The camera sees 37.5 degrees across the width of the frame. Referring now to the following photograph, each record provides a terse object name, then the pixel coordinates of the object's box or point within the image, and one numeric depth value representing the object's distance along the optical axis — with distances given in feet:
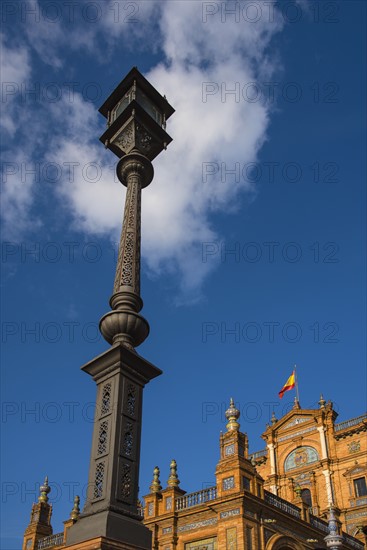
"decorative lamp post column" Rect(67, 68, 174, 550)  22.56
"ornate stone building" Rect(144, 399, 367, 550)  68.08
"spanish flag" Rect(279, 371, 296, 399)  127.85
